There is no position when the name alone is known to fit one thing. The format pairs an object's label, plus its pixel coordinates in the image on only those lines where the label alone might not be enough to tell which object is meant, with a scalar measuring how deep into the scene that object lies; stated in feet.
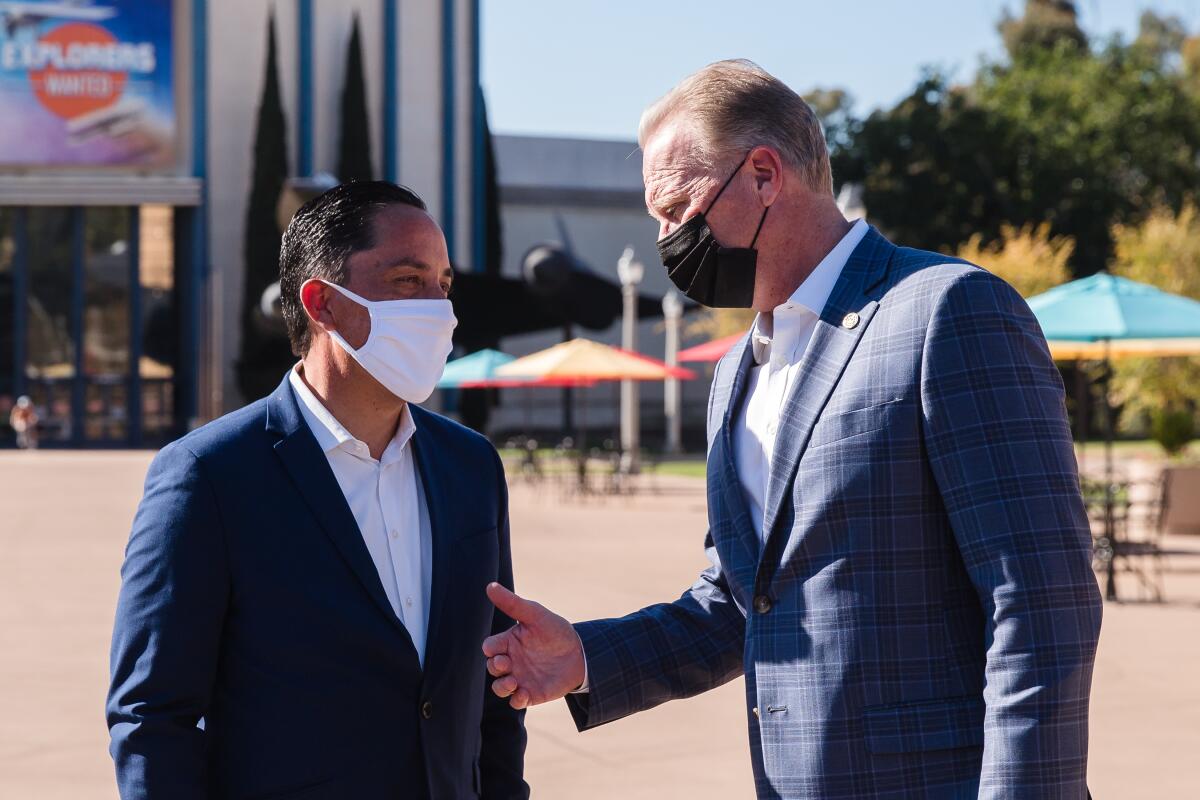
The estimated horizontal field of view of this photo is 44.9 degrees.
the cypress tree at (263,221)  138.10
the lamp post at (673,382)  109.09
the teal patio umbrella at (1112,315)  36.27
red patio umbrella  65.21
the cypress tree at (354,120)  141.18
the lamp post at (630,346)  89.40
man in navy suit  7.97
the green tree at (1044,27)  193.88
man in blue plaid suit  7.19
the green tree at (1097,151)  148.97
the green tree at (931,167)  148.15
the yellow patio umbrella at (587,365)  69.67
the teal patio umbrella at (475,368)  84.79
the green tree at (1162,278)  89.30
